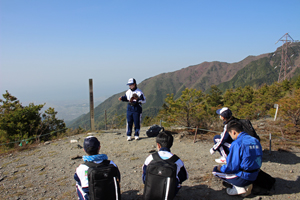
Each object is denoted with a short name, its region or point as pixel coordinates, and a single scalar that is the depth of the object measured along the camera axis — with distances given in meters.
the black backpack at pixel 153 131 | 7.67
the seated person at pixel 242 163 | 3.08
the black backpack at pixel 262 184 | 3.38
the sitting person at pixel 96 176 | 2.65
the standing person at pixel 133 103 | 7.16
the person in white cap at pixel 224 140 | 4.01
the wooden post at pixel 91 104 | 8.83
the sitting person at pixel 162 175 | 2.70
